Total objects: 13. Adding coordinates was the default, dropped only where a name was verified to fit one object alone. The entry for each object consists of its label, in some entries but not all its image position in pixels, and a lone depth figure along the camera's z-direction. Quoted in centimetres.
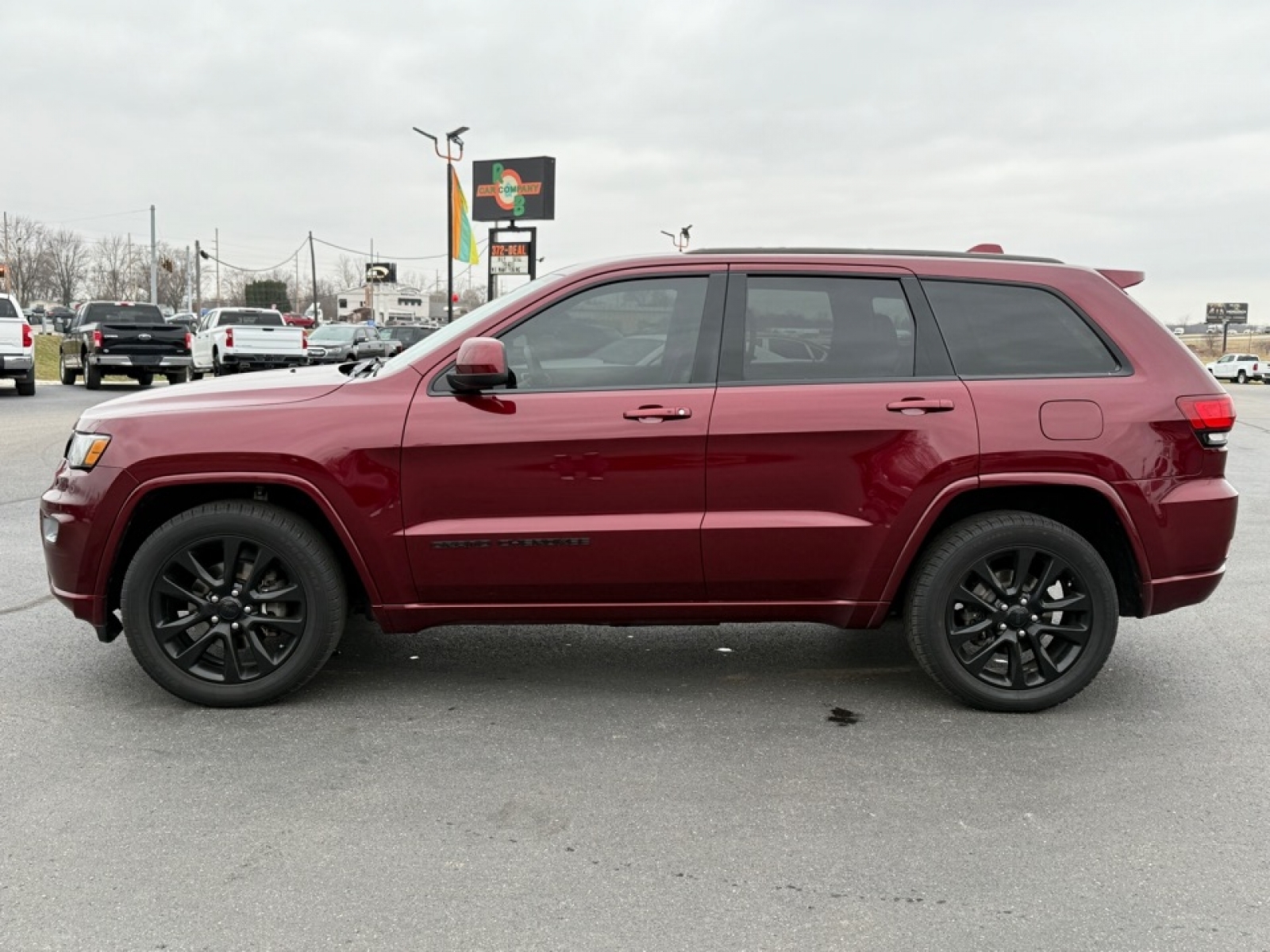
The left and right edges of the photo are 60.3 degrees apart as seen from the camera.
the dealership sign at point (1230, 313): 10362
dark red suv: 405
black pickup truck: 2181
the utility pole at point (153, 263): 7844
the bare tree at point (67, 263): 11146
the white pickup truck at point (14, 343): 1906
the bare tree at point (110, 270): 11650
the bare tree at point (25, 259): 10044
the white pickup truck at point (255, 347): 2328
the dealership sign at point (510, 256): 4038
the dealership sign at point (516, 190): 4309
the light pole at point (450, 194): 3129
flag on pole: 3931
